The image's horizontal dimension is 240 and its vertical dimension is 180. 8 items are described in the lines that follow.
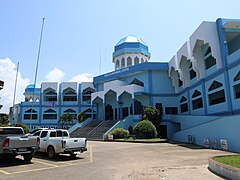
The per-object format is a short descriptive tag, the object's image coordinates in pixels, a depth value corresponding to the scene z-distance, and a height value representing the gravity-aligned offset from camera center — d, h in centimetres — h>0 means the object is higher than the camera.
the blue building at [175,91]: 2062 +626
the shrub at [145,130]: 2521 +21
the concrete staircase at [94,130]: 2988 +31
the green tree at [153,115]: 2825 +216
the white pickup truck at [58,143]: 1146 -59
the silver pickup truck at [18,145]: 1002 -58
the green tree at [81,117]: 3875 +264
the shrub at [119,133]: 2690 -13
